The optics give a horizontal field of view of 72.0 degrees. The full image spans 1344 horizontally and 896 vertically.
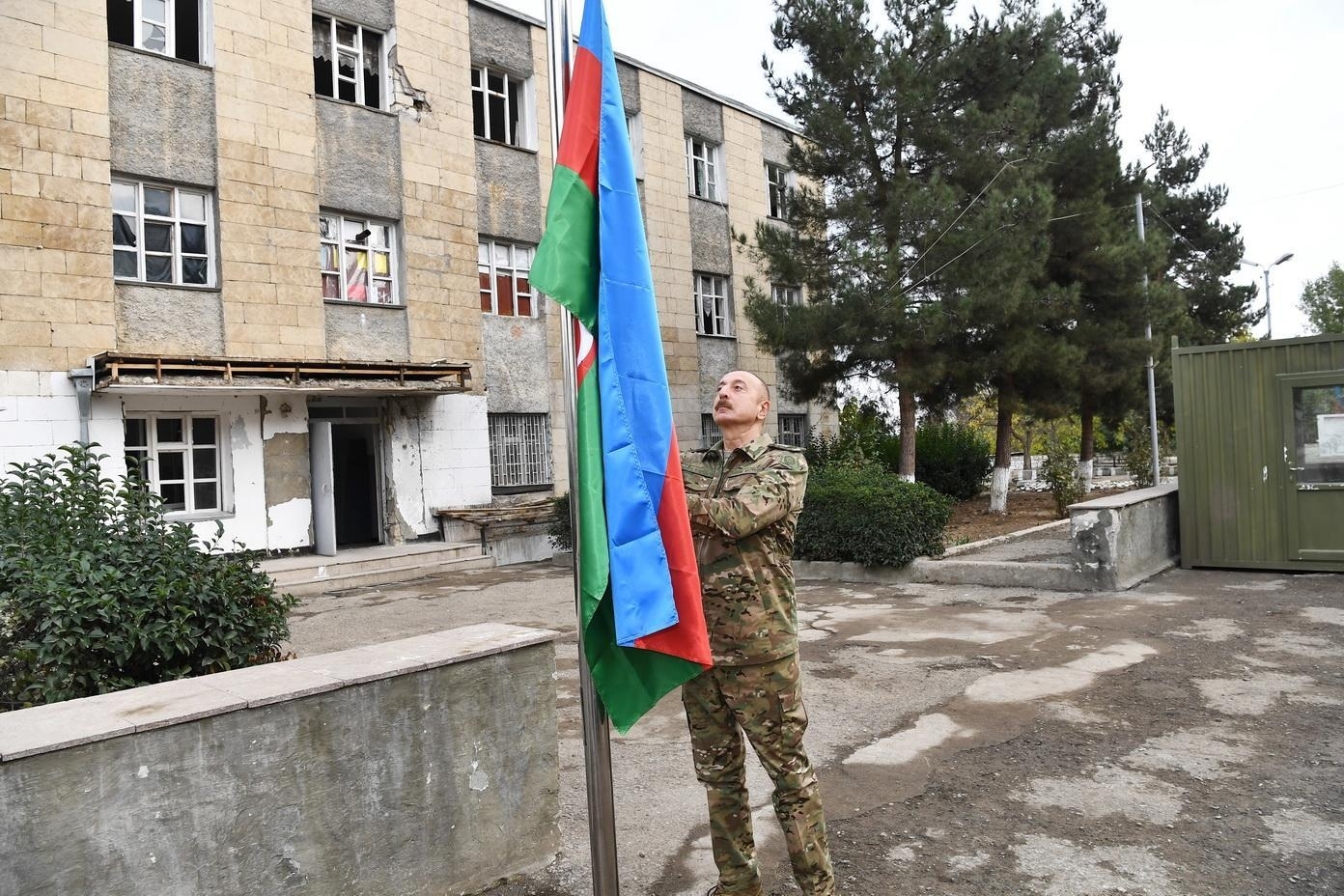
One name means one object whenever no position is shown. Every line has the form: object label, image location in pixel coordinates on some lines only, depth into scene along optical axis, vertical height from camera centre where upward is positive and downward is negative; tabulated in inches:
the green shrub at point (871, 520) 447.5 -39.0
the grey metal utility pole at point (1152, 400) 763.4 +26.6
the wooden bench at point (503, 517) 615.2 -41.1
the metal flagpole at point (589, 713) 98.5 -28.4
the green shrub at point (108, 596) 131.1 -19.3
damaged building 470.0 +127.0
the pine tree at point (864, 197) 598.9 +168.9
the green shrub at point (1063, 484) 713.0 -38.2
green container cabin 402.0 -11.8
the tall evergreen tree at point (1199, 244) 1063.0 +219.7
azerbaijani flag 101.0 +7.2
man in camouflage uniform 118.5 -28.4
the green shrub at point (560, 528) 634.8 -51.8
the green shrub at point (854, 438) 742.5 +4.2
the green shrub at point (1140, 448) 923.7 -18.0
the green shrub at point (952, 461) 876.0 -20.6
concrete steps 503.5 -62.1
